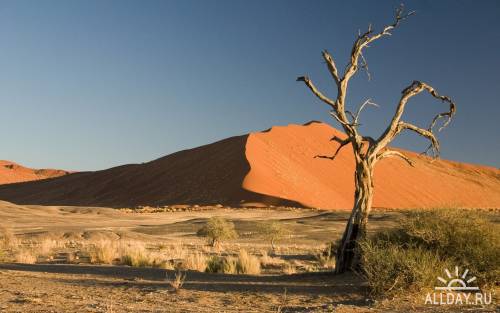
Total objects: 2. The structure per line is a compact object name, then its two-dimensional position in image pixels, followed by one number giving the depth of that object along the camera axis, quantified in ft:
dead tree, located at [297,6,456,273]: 41.52
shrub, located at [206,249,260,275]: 49.34
